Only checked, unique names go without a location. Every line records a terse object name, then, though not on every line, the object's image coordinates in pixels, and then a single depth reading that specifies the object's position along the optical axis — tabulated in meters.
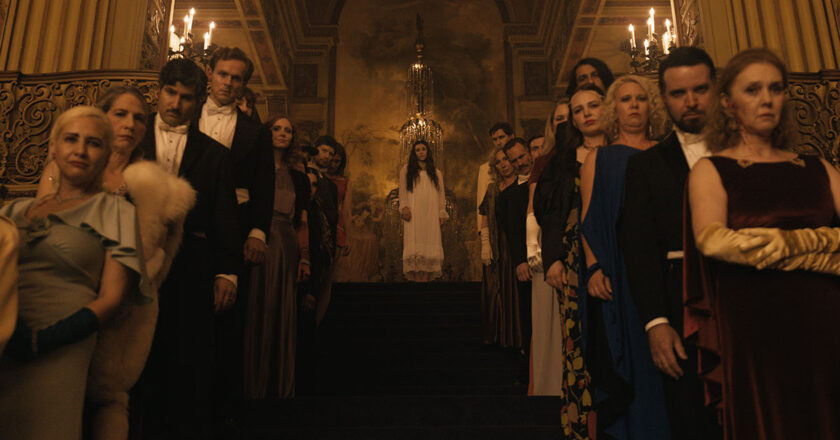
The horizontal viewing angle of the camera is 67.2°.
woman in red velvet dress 1.75
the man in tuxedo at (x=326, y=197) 6.01
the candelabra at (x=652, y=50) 8.03
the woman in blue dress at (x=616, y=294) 2.25
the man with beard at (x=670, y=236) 2.09
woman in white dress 9.70
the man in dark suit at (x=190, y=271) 2.62
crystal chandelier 13.20
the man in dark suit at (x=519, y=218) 4.71
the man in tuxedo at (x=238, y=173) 3.22
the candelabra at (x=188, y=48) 8.40
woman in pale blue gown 1.92
